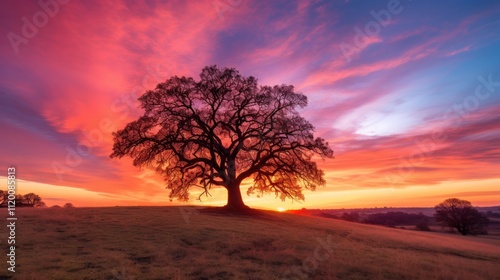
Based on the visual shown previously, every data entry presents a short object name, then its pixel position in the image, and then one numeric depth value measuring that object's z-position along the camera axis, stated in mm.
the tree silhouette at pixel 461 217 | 68562
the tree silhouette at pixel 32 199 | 73950
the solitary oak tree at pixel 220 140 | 33312
